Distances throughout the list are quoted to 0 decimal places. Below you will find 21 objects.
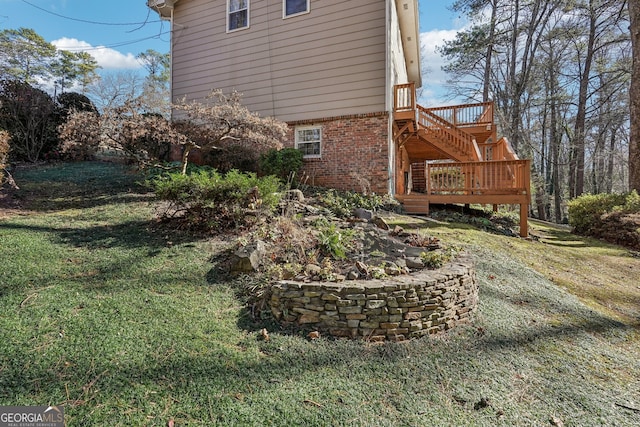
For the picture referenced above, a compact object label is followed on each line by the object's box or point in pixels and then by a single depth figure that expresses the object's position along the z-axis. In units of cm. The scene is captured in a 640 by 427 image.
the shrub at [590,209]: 881
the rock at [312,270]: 313
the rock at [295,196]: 613
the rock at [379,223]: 530
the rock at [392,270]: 322
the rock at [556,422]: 214
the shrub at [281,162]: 848
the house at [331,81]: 828
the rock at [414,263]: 349
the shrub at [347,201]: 608
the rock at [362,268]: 319
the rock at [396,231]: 493
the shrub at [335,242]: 371
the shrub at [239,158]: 932
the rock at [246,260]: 350
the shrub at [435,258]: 349
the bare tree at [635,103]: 898
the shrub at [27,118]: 880
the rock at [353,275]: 309
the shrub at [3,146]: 474
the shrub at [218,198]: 448
